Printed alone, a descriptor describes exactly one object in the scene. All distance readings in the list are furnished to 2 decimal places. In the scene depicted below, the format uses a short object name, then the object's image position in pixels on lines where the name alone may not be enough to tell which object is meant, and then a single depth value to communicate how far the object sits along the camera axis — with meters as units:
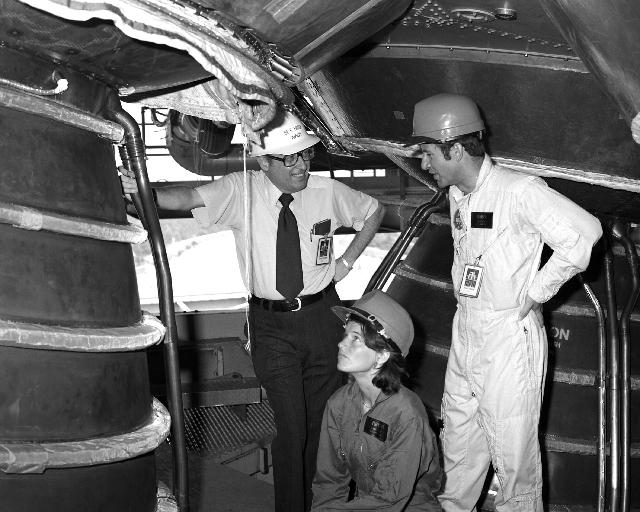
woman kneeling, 3.63
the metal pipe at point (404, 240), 4.97
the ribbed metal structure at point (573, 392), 4.60
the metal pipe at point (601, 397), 4.57
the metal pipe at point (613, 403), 4.55
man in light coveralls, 3.70
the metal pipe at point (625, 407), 4.56
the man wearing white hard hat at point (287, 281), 4.42
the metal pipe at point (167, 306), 2.48
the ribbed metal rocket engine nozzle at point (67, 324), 1.94
